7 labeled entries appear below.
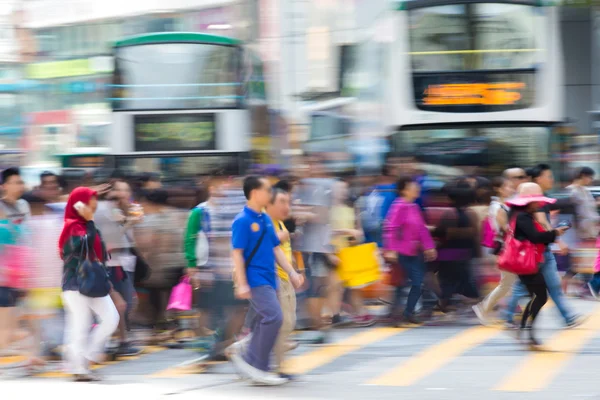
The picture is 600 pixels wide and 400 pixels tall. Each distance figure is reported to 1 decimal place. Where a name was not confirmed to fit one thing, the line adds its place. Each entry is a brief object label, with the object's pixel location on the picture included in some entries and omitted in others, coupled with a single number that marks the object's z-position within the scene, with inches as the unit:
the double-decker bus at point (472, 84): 1071.6
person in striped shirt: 639.1
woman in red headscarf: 621.6
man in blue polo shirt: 576.4
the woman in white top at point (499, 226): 745.6
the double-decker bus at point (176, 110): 1360.7
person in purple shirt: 825.5
